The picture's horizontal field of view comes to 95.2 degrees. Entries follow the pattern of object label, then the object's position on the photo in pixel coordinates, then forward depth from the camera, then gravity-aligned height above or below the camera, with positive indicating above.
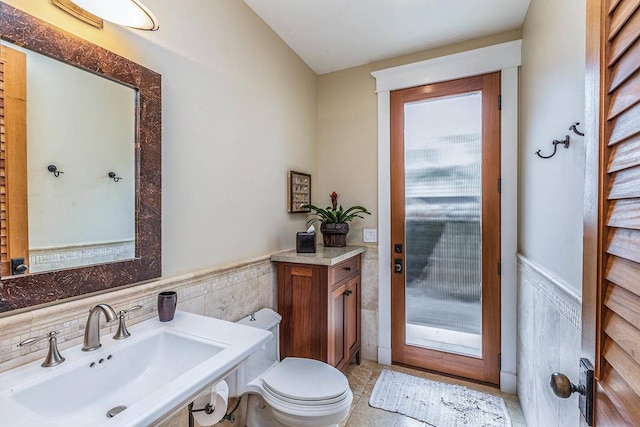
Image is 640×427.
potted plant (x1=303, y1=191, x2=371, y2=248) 2.35 -0.11
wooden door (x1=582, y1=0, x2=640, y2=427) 0.48 +0.00
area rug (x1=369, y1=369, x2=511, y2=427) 1.78 -1.27
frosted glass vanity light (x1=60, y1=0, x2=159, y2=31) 0.95 +0.67
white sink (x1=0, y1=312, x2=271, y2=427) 0.71 -0.48
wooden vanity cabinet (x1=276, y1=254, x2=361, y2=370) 1.90 -0.68
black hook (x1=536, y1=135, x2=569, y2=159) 1.17 +0.28
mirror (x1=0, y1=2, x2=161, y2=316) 0.87 +0.12
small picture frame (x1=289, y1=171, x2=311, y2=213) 2.28 +0.16
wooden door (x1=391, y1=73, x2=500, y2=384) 2.13 -0.12
